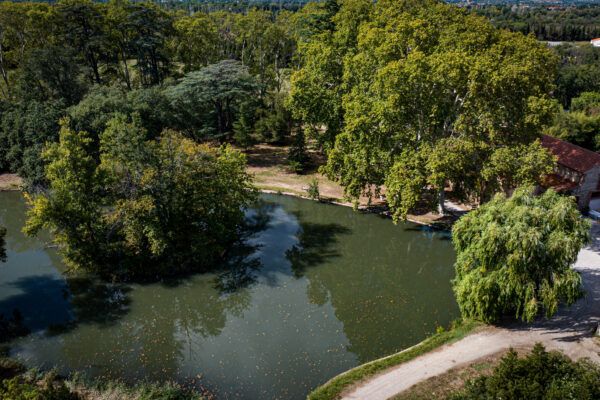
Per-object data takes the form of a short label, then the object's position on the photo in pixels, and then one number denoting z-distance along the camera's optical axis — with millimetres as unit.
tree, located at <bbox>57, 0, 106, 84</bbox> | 50469
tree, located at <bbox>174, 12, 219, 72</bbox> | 55969
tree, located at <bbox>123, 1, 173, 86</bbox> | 51594
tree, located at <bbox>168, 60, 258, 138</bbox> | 44531
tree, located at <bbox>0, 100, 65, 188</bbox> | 34906
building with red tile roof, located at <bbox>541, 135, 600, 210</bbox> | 31797
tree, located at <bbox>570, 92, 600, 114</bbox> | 53844
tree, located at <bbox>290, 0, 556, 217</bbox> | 26469
